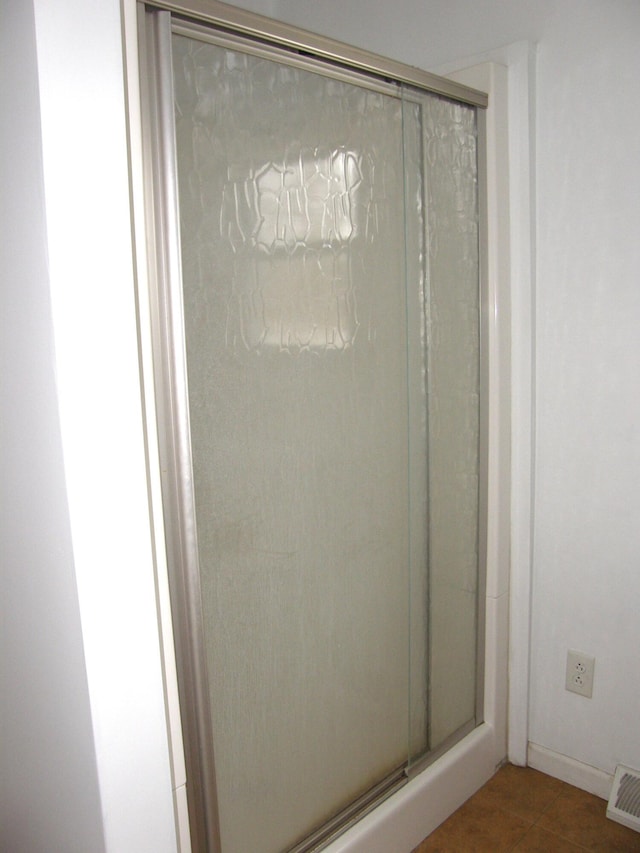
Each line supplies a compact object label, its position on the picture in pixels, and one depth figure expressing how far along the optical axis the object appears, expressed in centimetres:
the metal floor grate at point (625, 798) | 152
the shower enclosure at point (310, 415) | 104
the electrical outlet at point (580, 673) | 164
